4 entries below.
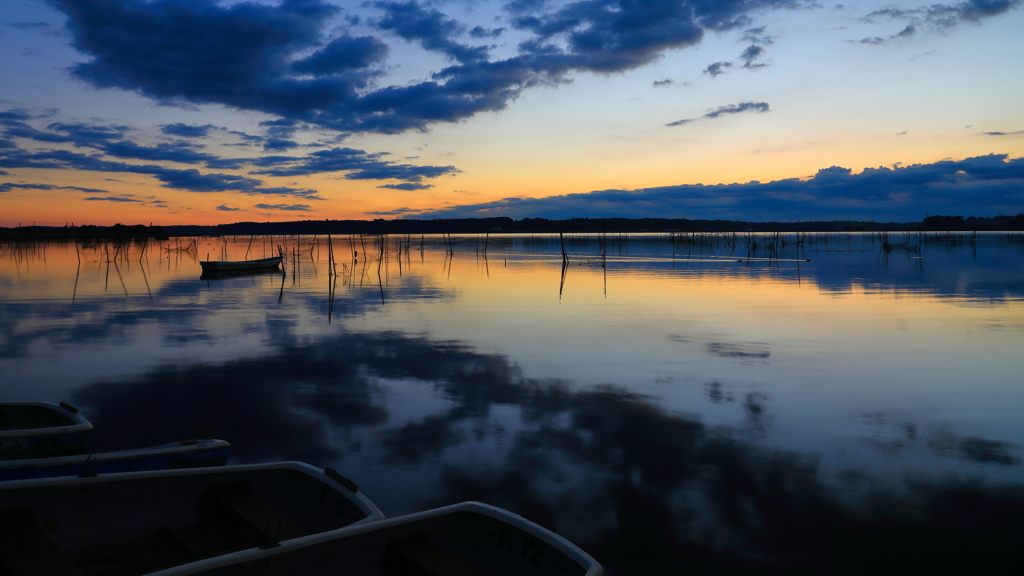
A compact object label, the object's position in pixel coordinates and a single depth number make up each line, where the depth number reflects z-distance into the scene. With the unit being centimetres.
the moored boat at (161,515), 327
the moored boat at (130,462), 411
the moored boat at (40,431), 477
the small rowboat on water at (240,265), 2669
